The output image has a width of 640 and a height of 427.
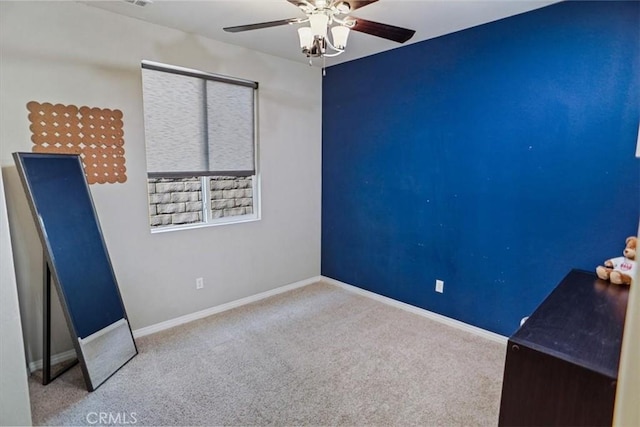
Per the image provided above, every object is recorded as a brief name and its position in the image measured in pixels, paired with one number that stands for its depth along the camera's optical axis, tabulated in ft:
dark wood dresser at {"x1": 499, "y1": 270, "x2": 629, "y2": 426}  3.64
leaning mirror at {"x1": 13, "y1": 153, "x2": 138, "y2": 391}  6.91
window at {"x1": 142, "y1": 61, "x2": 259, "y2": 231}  9.39
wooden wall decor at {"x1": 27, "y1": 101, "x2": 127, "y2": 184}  7.52
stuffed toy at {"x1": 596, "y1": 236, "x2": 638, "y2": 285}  6.48
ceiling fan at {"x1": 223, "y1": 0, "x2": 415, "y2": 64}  5.65
